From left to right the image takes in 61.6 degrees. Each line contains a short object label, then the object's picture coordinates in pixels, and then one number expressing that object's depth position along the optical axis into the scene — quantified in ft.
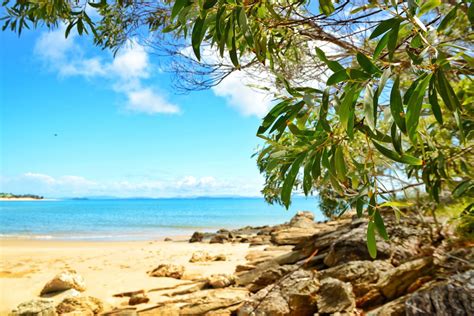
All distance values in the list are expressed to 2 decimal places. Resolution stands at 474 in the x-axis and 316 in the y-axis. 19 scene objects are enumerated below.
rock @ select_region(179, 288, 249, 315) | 13.65
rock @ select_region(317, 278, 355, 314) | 11.14
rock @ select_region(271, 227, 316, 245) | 32.19
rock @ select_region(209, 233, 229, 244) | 48.87
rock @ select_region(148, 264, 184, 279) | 22.98
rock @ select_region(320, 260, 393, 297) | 12.11
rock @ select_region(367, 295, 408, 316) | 9.73
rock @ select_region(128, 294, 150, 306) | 16.81
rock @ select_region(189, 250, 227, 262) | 30.47
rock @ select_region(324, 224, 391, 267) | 14.89
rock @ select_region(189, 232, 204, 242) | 54.33
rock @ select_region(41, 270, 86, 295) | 19.84
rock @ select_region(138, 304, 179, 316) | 13.91
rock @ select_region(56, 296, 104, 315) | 15.79
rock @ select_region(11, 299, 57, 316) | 15.07
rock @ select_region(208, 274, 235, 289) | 16.80
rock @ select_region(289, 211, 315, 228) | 48.60
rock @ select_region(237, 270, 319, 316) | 11.81
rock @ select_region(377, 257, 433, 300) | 11.80
